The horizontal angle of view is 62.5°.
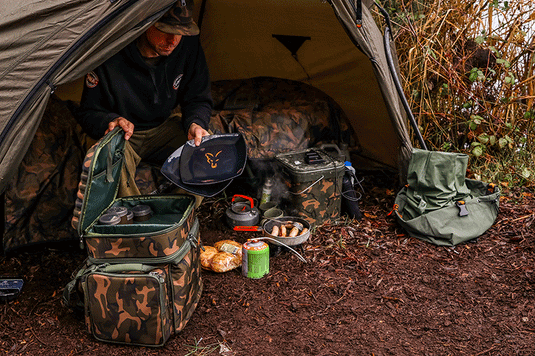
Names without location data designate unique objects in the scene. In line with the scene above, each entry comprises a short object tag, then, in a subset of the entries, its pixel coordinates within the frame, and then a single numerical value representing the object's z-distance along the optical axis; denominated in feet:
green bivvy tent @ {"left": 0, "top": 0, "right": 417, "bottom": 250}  7.67
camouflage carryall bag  7.48
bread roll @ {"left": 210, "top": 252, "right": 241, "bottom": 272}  10.16
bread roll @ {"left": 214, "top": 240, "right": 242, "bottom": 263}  10.55
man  9.99
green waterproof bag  11.22
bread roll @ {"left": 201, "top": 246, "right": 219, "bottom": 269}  10.29
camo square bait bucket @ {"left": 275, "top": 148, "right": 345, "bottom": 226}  11.64
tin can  9.82
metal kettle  12.07
